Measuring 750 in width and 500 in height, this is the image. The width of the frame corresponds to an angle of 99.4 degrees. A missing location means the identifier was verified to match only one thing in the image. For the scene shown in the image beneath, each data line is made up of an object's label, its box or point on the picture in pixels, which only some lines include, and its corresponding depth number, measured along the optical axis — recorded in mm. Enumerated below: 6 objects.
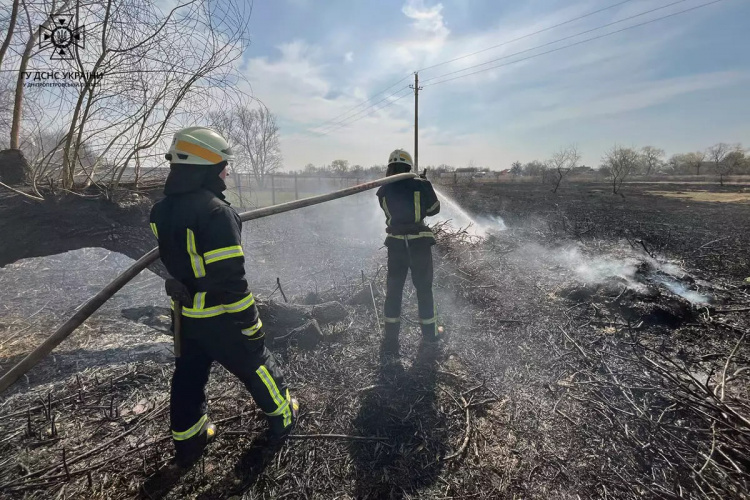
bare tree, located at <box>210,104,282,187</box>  29750
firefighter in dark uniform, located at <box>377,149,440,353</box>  3678
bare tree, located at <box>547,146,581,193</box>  30659
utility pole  21062
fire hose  2172
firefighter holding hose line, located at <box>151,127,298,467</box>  2027
